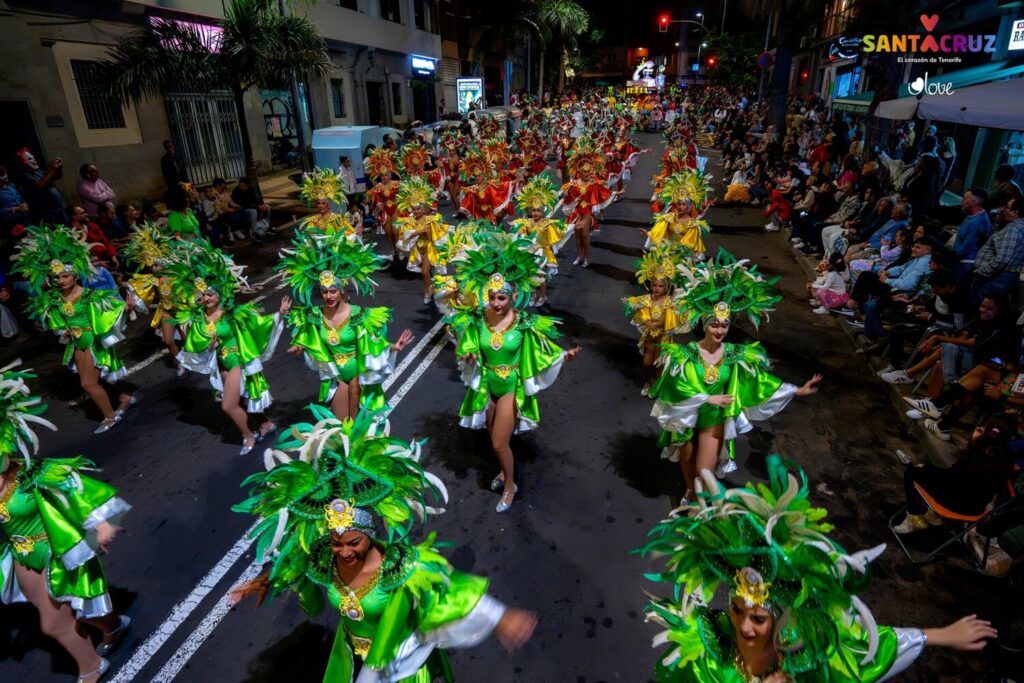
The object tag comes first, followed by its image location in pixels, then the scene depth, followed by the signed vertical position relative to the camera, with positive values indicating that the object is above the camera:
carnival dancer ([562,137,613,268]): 11.38 -1.59
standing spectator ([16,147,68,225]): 10.52 -1.20
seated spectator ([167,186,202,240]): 8.23 -1.46
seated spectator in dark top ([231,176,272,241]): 14.52 -2.11
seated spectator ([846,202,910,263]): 9.83 -2.08
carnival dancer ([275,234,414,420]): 5.29 -1.86
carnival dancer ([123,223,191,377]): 6.98 -1.81
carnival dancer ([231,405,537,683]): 2.66 -2.06
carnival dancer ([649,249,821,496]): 4.50 -2.00
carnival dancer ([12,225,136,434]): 5.97 -1.84
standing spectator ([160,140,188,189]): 13.73 -1.12
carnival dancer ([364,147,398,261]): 11.92 -1.48
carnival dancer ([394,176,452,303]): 9.74 -1.75
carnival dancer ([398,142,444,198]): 13.99 -1.13
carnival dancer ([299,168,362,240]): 9.88 -1.39
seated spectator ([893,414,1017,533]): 4.39 -2.71
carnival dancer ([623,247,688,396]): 6.58 -2.14
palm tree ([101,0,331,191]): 14.09 +1.51
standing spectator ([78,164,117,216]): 11.37 -1.34
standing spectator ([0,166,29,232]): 9.49 -1.34
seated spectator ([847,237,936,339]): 8.03 -2.35
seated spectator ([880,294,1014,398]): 6.04 -2.51
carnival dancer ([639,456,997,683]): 2.28 -1.91
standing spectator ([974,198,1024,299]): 7.02 -1.85
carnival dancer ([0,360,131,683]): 3.26 -2.23
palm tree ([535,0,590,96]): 41.47 +6.49
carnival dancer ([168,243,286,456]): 5.58 -1.98
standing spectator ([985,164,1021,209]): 9.25 -1.29
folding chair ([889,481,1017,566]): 4.23 -2.96
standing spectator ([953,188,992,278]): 8.16 -1.69
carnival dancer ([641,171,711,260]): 9.05 -1.63
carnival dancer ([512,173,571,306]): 9.55 -1.71
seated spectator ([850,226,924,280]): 8.90 -2.26
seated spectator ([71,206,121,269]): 9.35 -1.95
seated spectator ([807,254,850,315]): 9.62 -2.92
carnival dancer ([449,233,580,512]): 5.00 -1.93
